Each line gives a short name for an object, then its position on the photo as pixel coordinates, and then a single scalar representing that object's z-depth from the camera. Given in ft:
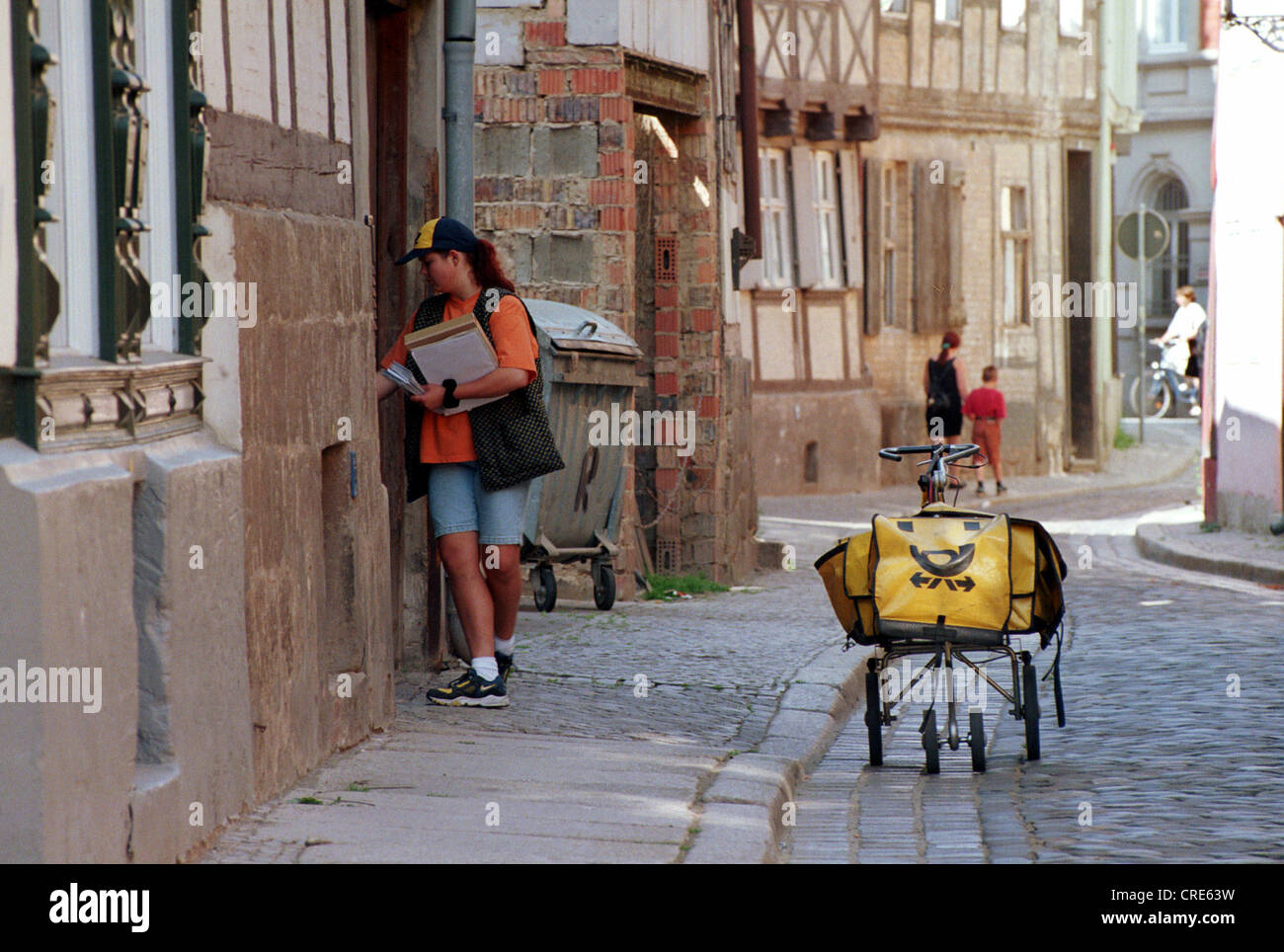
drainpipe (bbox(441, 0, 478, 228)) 29.09
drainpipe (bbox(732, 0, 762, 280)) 51.65
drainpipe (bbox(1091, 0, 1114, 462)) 98.31
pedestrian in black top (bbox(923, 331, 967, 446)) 77.20
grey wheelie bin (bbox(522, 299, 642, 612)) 35.45
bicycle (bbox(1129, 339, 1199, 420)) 121.19
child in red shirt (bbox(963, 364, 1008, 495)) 78.69
